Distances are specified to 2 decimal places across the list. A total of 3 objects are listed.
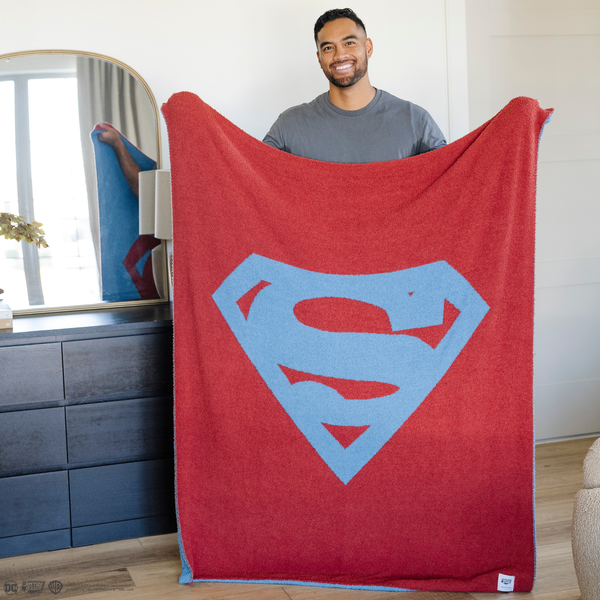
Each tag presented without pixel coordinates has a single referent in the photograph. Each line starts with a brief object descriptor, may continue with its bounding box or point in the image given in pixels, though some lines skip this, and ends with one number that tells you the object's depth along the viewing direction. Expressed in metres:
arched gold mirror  2.30
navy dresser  2.00
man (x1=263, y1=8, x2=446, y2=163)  2.04
